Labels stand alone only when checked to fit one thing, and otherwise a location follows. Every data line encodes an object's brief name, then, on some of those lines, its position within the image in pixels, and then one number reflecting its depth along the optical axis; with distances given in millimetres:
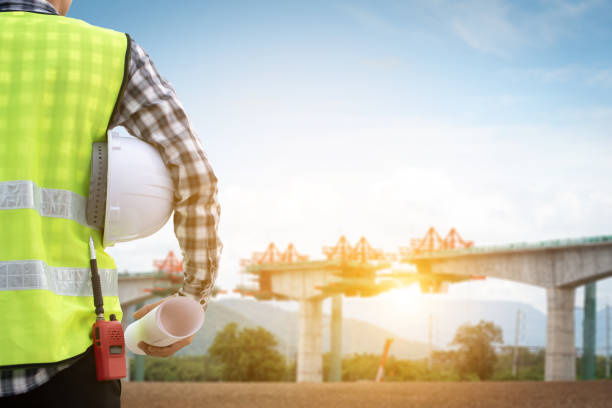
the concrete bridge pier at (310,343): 47281
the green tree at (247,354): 69188
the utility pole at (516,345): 67850
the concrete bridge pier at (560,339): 31219
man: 1691
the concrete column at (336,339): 52812
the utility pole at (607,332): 74438
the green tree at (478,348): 68938
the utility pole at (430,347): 71988
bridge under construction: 31828
